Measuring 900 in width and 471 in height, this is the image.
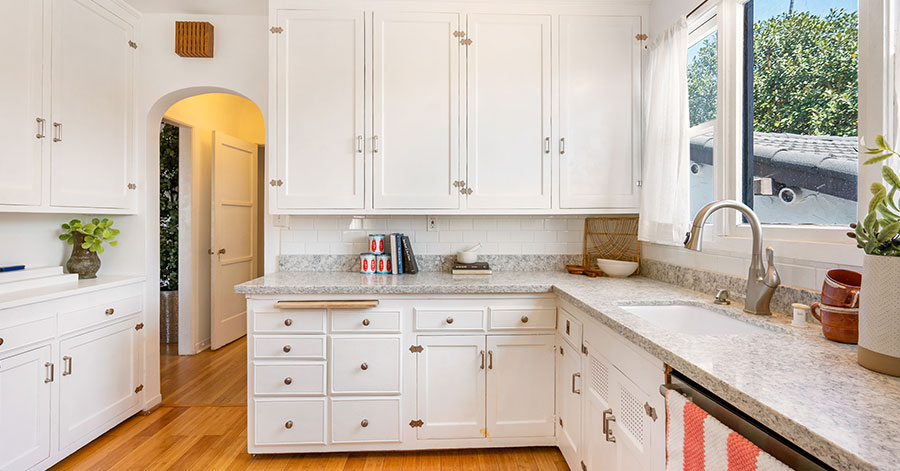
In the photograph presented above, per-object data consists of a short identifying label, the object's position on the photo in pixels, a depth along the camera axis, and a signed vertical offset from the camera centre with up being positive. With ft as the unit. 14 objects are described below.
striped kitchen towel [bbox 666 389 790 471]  2.65 -1.46
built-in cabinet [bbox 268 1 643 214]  8.07 +2.51
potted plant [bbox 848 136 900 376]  2.97 -0.36
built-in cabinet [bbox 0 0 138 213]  6.58 +2.23
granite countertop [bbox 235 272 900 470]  2.21 -1.02
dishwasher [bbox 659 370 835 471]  2.49 -1.30
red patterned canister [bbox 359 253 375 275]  8.77 -0.61
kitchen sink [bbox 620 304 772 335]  5.58 -1.13
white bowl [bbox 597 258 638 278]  8.34 -0.64
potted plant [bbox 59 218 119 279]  8.19 -0.14
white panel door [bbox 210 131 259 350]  12.85 +0.11
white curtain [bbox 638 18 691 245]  6.94 +1.56
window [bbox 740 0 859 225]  4.58 +1.51
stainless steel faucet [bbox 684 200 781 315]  4.83 -0.42
